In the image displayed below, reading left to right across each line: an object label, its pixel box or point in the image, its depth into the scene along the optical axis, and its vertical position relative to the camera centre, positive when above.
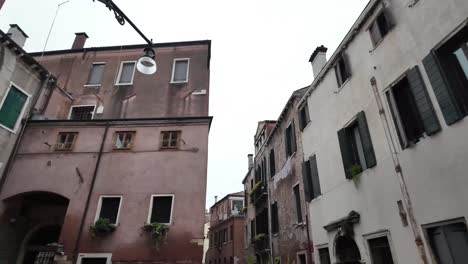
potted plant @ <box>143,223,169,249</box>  11.11 +1.14
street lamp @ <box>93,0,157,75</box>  5.66 +3.78
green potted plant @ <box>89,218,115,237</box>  11.18 +1.29
